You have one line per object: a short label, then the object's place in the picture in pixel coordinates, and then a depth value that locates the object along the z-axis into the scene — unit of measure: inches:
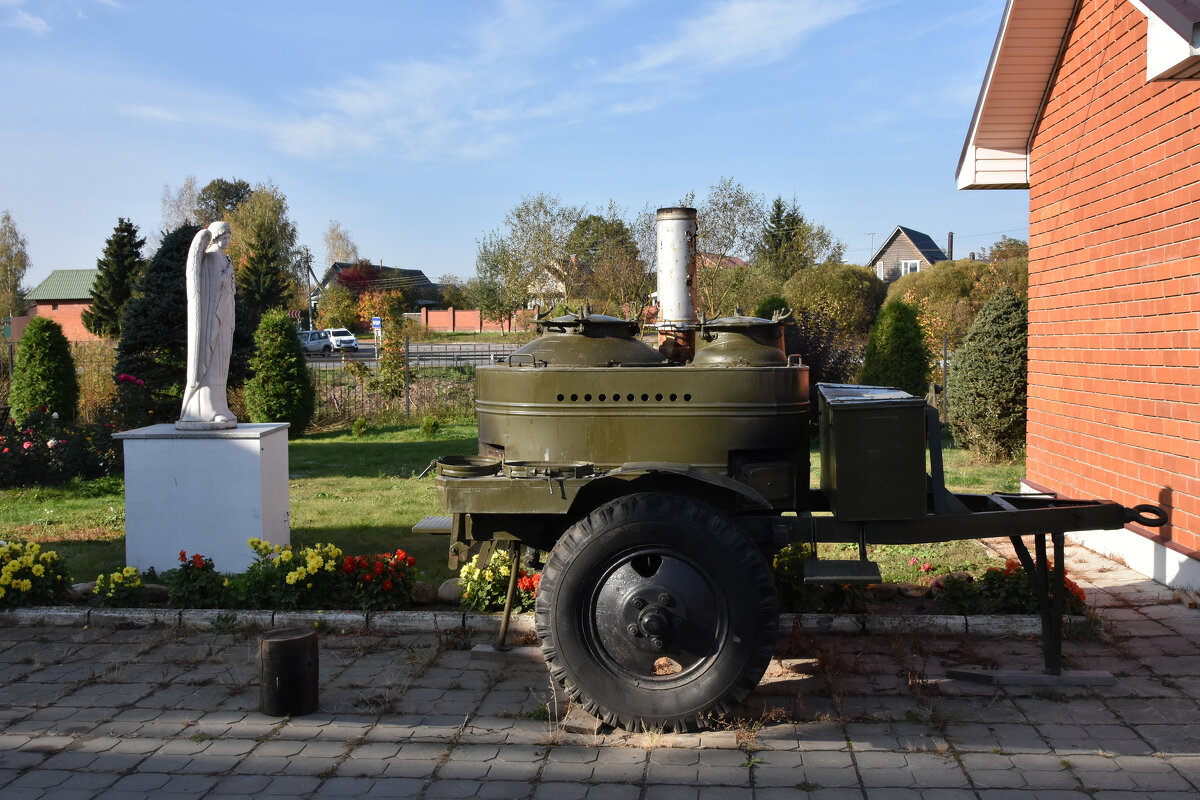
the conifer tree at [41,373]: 577.6
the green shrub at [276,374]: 649.6
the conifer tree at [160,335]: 620.1
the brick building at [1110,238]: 244.7
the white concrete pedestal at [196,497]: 287.0
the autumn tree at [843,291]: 1353.3
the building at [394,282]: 2417.2
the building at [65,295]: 2406.5
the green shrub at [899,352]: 662.5
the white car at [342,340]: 1637.1
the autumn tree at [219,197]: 2447.1
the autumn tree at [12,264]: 2213.3
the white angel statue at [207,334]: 303.1
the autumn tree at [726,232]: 1138.0
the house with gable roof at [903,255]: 2301.9
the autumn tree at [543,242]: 1359.5
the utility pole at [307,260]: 2095.2
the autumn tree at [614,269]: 1189.7
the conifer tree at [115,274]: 1494.8
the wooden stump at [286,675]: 172.1
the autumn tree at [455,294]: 2531.0
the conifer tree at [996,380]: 494.3
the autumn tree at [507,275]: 1374.3
